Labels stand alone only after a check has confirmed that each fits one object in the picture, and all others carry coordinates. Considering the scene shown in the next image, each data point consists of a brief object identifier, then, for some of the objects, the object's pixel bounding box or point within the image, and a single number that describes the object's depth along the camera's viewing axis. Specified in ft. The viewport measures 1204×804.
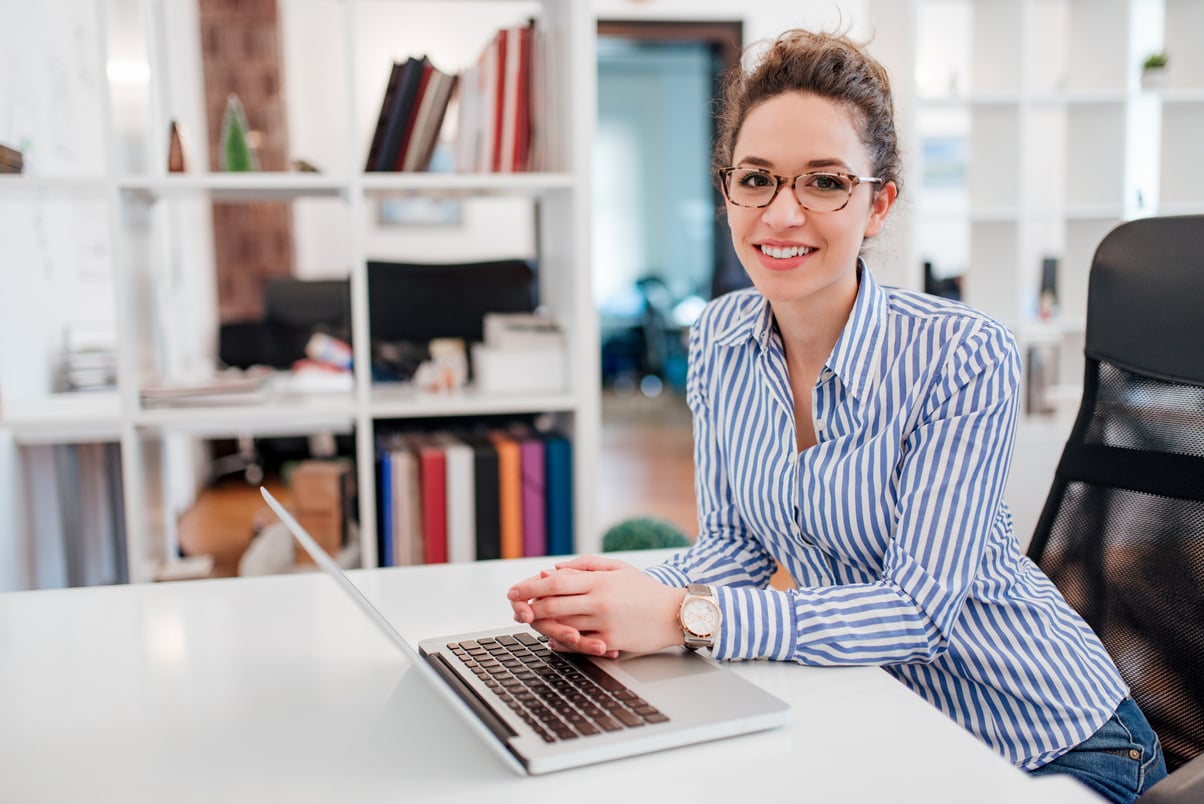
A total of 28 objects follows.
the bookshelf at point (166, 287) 7.20
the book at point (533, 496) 7.82
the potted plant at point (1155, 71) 12.16
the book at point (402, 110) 7.73
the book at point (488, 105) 7.86
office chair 3.79
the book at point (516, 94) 7.86
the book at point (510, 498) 7.76
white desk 2.25
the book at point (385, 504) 7.66
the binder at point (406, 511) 7.65
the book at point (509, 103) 7.87
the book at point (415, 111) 7.77
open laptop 2.35
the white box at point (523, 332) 8.13
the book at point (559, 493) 7.86
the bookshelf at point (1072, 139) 11.64
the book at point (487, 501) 7.71
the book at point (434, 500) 7.64
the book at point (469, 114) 7.91
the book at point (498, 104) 7.85
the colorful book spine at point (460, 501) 7.68
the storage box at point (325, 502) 8.73
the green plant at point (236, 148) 7.72
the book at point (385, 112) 7.73
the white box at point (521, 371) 8.05
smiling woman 3.07
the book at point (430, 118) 7.79
